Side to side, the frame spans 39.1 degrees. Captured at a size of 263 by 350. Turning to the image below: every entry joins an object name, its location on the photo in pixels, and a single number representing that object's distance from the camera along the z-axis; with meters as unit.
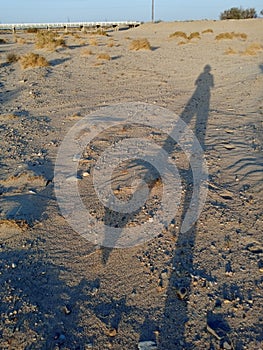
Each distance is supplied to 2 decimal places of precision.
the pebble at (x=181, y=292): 3.63
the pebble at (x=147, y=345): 3.12
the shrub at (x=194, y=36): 35.33
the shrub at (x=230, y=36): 32.16
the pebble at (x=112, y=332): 3.28
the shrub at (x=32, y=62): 17.45
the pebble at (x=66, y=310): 3.53
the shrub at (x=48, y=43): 25.08
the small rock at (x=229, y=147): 7.20
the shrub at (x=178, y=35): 36.44
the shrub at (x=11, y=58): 19.96
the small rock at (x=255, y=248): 4.24
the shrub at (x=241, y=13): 64.94
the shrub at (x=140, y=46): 25.33
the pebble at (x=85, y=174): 6.22
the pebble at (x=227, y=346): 3.09
